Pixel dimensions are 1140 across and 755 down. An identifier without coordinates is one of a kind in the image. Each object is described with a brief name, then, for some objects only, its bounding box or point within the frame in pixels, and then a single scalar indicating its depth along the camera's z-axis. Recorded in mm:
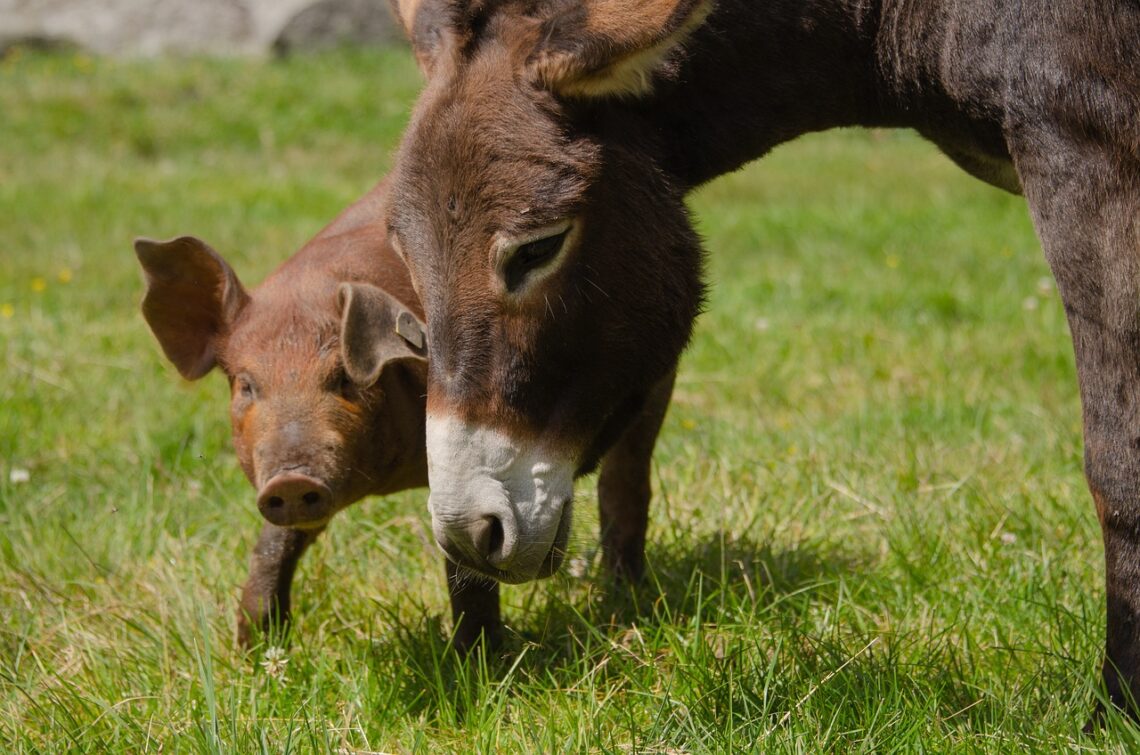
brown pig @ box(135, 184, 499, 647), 5820
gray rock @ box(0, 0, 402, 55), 25812
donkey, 5094
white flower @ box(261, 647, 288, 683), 6054
